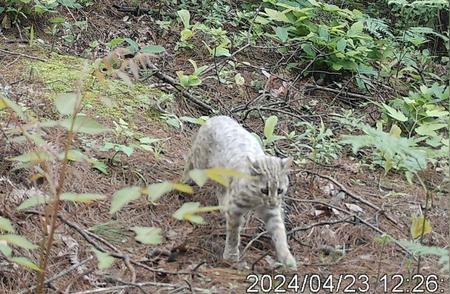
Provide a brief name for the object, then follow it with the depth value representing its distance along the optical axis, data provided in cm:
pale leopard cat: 694
